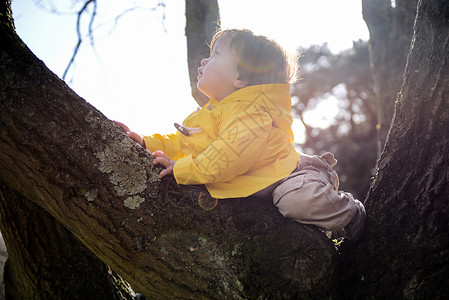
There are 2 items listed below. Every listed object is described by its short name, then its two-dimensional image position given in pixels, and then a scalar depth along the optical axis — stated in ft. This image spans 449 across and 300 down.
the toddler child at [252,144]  5.51
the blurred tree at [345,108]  49.90
